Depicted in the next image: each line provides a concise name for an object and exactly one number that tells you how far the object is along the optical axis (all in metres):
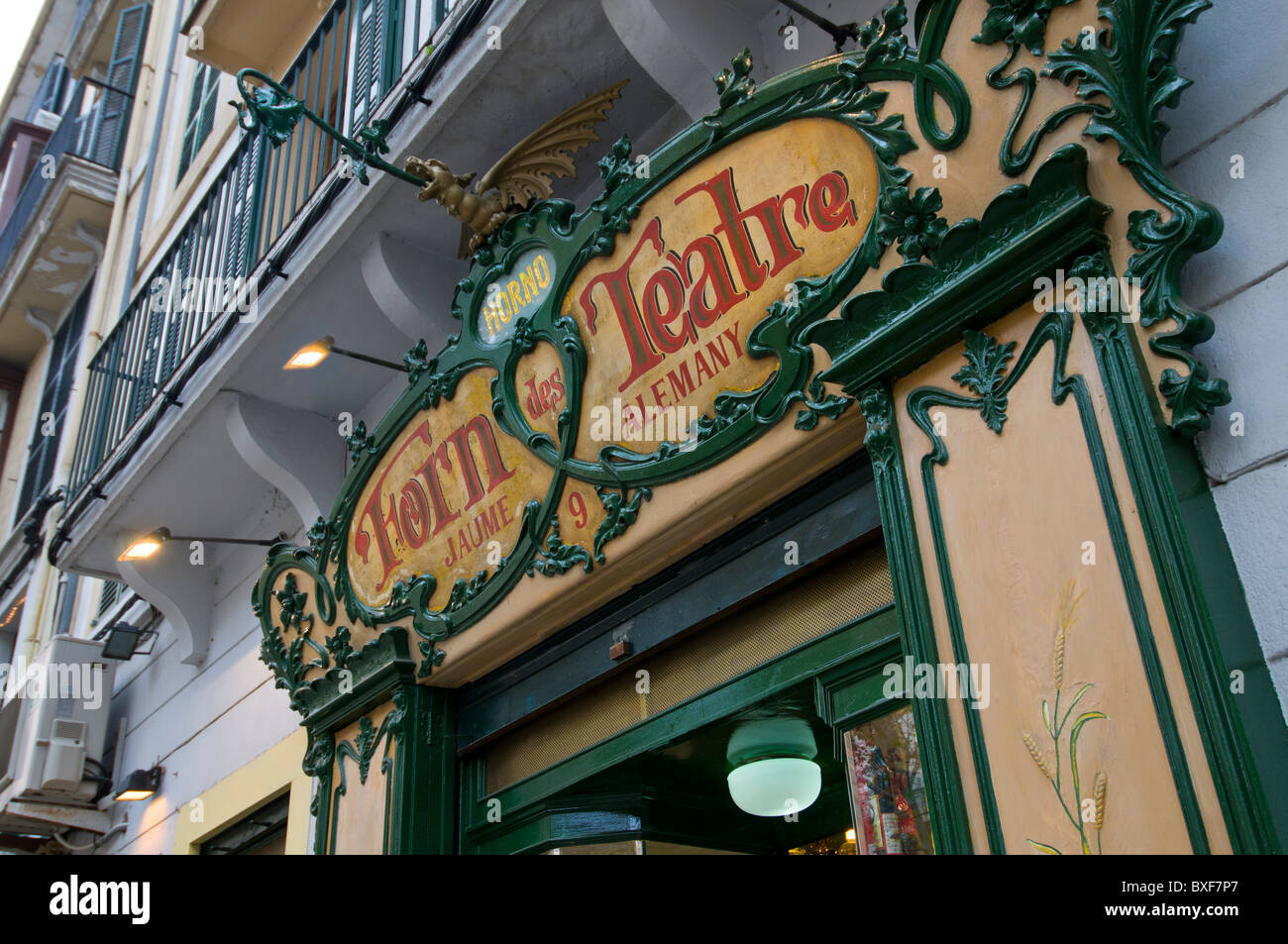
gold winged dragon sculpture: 4.24
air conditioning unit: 7.57
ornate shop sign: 2.48
